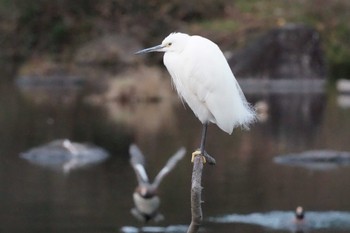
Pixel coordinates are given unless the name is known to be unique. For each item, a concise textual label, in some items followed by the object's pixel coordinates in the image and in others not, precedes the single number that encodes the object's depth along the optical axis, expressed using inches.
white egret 703.7
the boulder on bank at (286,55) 3612.2
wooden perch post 605.3
